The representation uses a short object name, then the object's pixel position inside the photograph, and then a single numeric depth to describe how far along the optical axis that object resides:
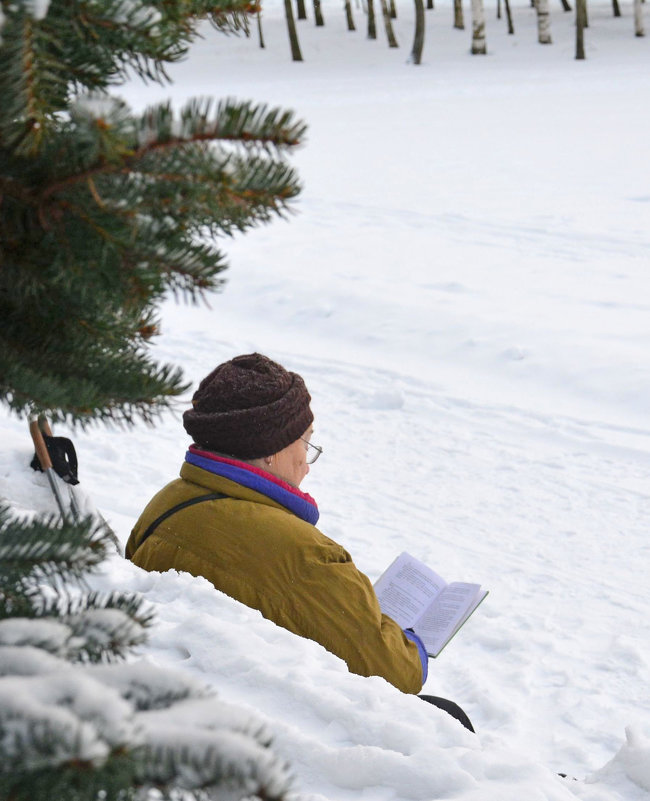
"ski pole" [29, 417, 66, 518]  4.01
